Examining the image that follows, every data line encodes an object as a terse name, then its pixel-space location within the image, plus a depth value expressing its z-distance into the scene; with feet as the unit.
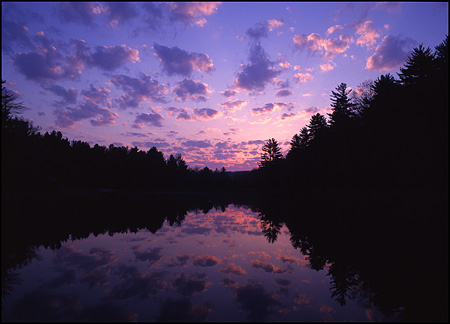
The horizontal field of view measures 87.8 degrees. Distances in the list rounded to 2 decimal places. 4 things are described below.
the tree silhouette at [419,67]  90.93
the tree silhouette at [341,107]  151.23
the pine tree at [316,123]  197.26
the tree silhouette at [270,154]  261.85
